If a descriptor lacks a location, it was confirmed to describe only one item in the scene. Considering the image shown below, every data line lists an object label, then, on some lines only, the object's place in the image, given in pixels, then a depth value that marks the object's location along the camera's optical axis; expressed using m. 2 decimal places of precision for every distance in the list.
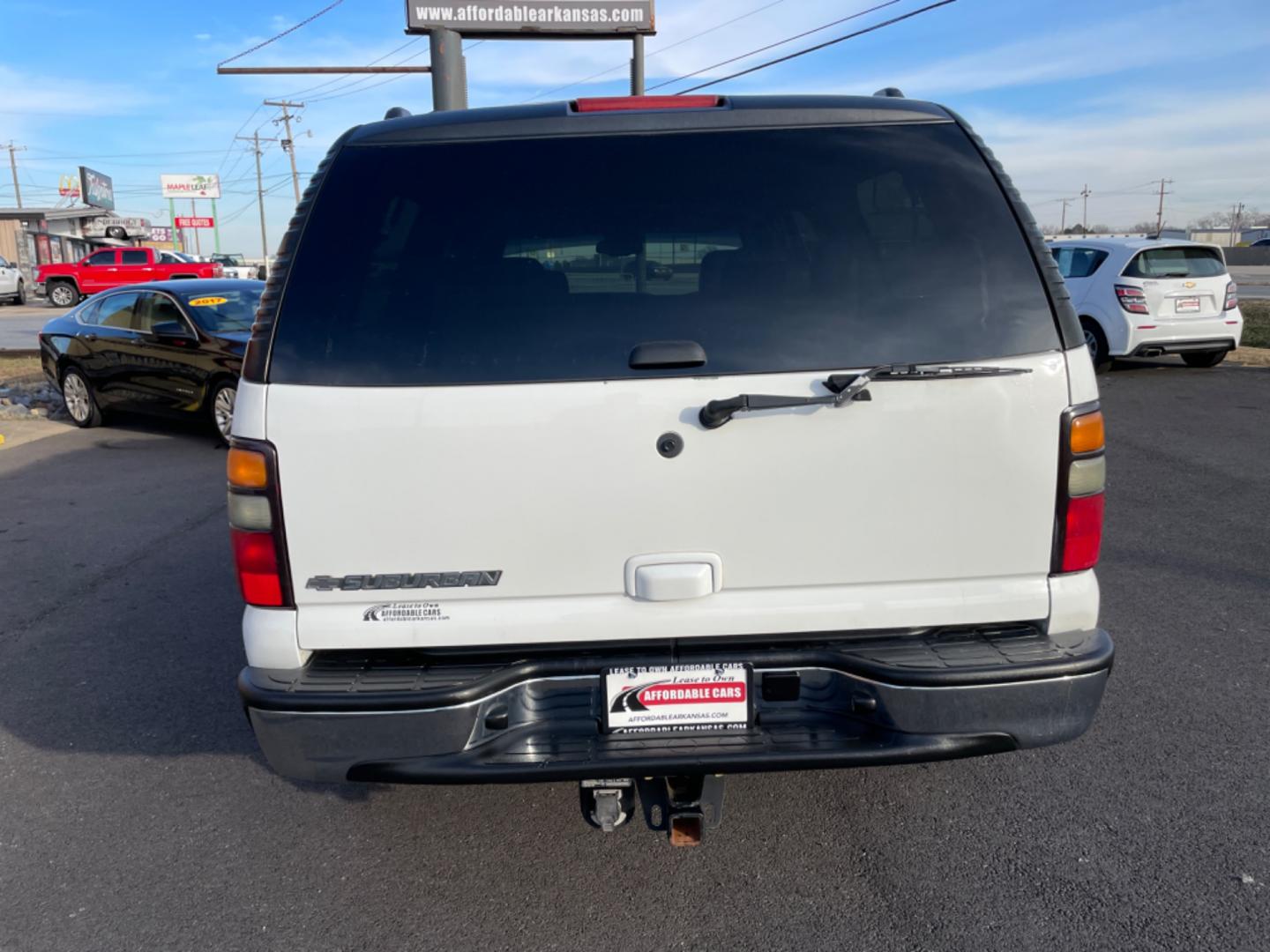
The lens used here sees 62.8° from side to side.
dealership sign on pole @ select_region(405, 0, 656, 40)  17.06
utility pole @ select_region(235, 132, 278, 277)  71.62
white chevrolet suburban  2.47
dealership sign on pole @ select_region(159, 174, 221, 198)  83.94
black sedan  10.02
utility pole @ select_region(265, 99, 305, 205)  67.00
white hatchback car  12.74
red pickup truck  33.03
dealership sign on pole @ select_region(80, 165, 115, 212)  59.91
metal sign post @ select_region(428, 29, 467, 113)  16.92
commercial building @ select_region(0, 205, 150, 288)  49.00
